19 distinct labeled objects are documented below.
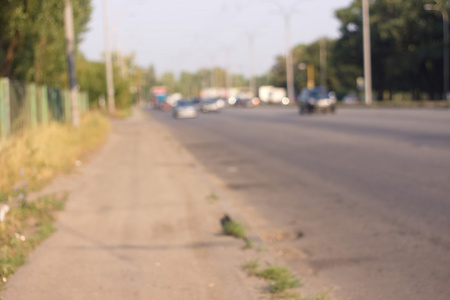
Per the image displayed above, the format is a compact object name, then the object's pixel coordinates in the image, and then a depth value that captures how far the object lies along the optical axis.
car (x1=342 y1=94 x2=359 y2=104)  95.59
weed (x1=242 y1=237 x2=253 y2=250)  7.51
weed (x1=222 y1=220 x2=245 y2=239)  8.16
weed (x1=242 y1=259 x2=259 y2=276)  6.38
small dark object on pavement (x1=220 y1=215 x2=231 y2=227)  8.82
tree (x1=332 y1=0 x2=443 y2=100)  69.56
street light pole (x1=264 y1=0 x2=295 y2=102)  71.24
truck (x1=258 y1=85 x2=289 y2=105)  109.44
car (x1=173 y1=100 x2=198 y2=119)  57.22
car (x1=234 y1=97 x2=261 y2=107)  90.06
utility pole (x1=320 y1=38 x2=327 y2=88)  103.59
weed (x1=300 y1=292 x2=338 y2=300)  5.36
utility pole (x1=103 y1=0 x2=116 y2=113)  47.00
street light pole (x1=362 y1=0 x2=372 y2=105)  56.06
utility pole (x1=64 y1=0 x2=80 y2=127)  22.50
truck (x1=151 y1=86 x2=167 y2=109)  103.65
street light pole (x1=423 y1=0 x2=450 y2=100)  52.88
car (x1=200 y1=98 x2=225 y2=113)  69.81
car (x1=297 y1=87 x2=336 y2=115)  45.66
